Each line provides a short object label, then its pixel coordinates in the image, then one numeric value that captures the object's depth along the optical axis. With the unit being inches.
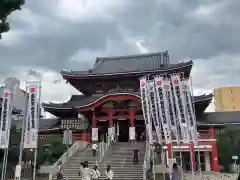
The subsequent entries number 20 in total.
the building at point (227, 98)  2117.6
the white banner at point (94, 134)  737.6
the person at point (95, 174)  347.9
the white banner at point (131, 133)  710.8
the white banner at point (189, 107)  461.8
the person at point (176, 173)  317.5
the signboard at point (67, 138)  571.0
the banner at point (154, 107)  482.0
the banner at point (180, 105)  459.3
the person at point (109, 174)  395.2
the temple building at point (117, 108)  728.4
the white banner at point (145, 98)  508.3
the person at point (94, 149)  604.4
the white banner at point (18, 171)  441.6
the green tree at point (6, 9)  304.7
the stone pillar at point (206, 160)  715.9
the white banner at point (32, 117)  448.6
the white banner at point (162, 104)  470.9
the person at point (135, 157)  559.8
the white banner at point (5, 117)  468.8
